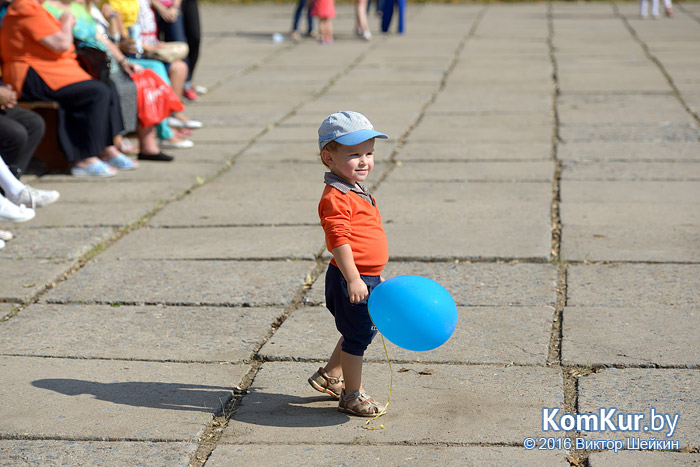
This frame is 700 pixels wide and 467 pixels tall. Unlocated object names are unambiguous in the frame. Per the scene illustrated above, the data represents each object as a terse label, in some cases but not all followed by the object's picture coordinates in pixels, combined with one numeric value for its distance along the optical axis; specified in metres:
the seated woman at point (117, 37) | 14.56
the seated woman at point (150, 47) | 14.73
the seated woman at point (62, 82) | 12.70
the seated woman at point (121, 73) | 13.88
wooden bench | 13.37
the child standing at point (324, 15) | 27.58
